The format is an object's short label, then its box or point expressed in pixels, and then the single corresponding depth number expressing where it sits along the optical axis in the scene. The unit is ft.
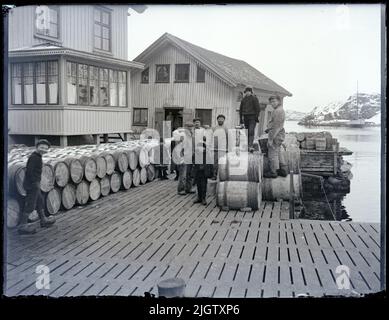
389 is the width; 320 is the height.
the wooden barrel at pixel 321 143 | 64.54
